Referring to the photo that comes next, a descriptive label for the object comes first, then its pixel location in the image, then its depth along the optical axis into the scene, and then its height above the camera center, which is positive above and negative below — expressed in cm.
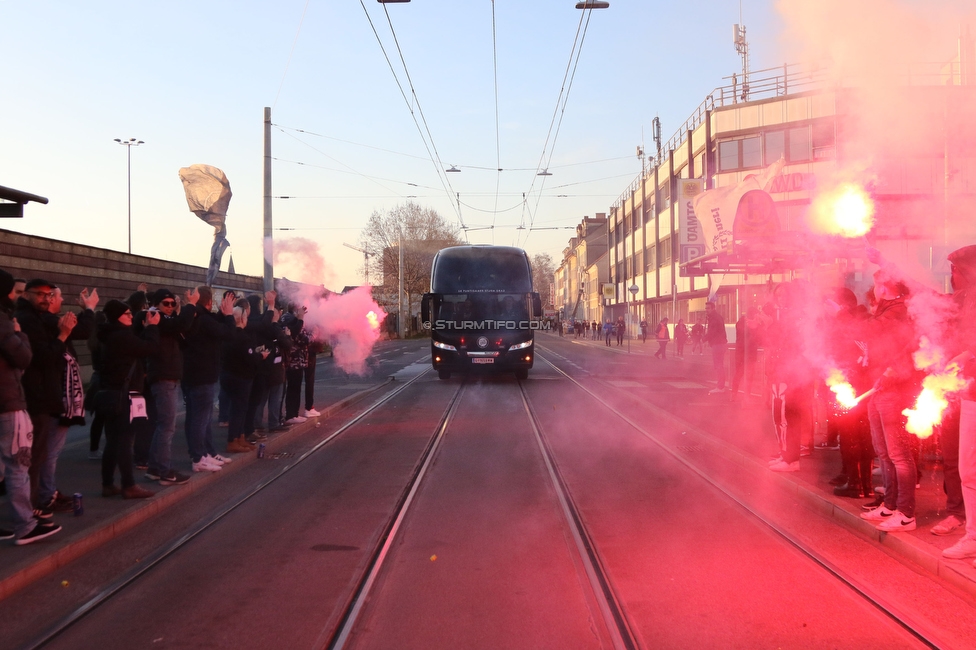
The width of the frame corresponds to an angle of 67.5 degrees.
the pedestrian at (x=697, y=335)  3459 -94
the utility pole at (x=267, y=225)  1683 +209
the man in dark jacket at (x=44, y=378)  548 -48
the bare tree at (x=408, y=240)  6272 +671
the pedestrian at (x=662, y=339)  3178 -103
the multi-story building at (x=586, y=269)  9331 +652
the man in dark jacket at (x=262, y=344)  965 -39
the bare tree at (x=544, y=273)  16589 +986
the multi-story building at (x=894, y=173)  905 +209
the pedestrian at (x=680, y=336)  3353 -96
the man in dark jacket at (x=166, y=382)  700 -65
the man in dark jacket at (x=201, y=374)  775 -63
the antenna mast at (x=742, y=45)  3762 +1501
